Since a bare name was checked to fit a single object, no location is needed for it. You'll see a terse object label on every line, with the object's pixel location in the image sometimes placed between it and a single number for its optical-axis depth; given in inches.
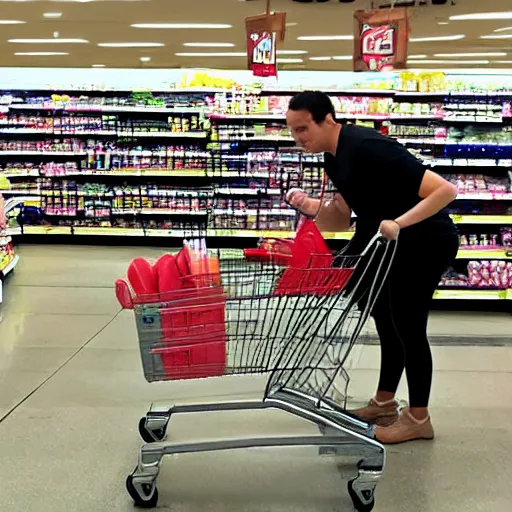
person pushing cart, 96.2
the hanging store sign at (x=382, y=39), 174.7
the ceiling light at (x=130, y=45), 337.4
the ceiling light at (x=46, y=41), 327.3
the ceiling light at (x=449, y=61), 405.4
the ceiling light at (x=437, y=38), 318.3
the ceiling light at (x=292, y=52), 364.3
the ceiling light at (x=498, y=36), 314.3
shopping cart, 83.7
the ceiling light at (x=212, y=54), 368.8
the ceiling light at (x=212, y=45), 339.6
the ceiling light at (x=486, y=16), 269.9
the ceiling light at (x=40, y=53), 367.9
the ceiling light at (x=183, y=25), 292.2
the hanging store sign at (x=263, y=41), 191.8
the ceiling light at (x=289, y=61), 399.2
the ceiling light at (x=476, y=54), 372.2
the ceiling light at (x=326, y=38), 319.9
